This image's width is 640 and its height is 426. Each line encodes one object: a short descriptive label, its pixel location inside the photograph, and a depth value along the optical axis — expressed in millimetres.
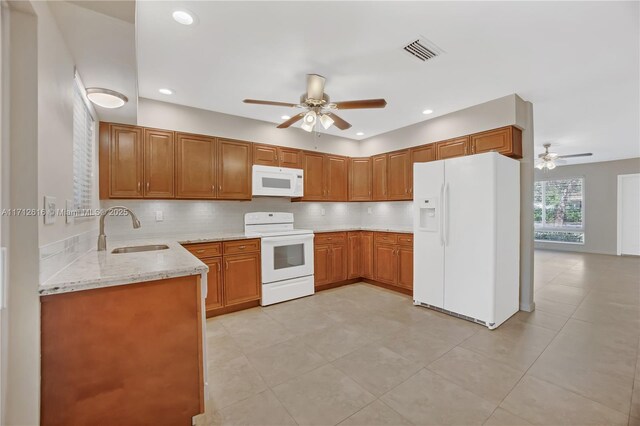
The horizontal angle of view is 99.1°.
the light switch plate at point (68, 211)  1624
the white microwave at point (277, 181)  3848
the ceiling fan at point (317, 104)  2597
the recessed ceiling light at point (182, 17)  1878
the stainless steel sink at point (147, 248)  2669
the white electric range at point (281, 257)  3623
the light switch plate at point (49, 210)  1271
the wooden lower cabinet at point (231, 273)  3221
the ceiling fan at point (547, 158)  5824
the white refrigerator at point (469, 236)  2885
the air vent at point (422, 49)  2225
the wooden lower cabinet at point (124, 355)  1255
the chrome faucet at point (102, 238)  2293
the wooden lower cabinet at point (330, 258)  4227
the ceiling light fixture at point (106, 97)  2127
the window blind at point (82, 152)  2023
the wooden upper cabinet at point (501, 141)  3229
